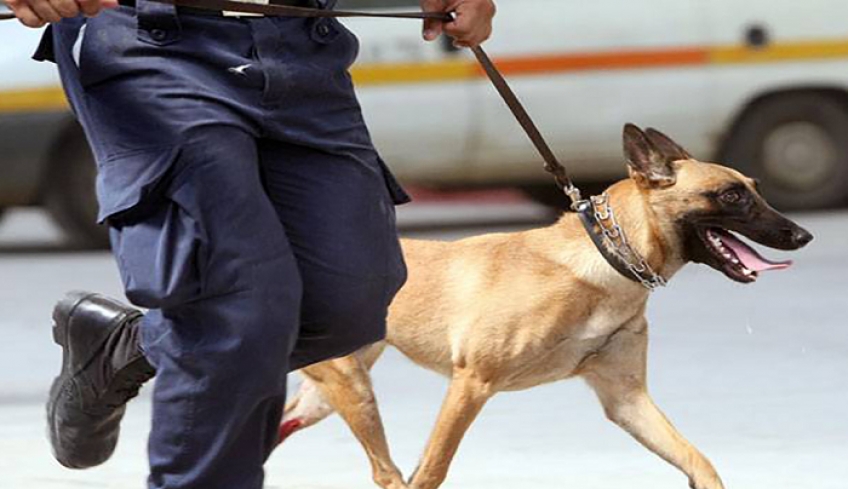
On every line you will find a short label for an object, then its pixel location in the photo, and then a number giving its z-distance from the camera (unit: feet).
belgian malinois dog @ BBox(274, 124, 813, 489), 34.73
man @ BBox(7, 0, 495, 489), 23.34
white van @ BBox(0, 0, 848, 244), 75.41
